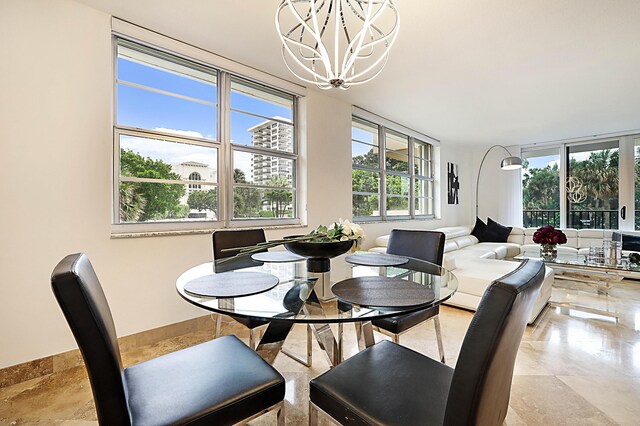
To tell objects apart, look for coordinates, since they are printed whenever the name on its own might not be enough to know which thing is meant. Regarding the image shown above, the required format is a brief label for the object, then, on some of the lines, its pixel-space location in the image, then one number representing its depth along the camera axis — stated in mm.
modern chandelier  1476
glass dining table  1012
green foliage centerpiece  1431
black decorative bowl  1426
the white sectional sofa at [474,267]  2834
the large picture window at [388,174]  4172
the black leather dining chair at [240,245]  1773
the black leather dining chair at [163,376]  739
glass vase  3381
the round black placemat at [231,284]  1187
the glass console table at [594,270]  2797
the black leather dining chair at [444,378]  651
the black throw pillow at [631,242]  4254
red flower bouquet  3344
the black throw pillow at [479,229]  5598
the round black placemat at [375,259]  1722
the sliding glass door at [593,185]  5109
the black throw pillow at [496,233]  5391
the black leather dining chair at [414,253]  1606
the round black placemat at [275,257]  1793
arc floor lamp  4426
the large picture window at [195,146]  2260
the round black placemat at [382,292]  1058
